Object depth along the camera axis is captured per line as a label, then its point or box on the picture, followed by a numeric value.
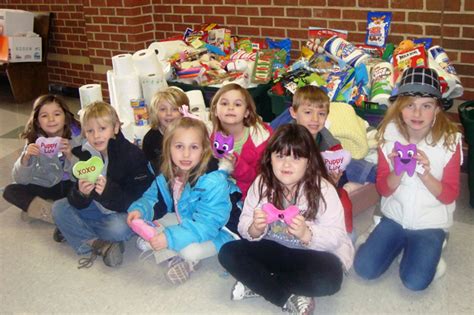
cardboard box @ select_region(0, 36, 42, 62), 5.19
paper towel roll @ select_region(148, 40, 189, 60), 3.90
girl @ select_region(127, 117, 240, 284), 2.29
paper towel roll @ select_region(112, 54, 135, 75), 3.46
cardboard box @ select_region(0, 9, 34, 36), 5.17
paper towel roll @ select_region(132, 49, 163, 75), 3.47
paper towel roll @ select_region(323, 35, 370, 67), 3.26
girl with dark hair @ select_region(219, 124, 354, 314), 2.04
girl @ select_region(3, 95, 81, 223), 2.77
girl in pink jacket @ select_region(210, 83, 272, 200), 2.58
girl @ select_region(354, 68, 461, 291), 2.18
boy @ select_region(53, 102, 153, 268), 2.52
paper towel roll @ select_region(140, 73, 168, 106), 3.46
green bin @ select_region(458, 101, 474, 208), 2.55
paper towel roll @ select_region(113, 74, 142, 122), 3.46
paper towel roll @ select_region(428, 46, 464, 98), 2.82
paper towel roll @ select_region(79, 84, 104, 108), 3.48
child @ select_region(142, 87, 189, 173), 2.80
